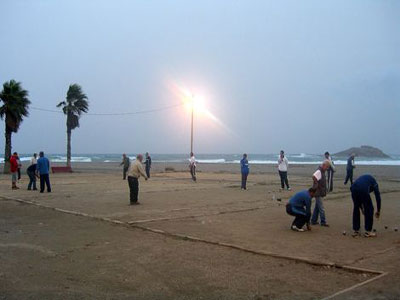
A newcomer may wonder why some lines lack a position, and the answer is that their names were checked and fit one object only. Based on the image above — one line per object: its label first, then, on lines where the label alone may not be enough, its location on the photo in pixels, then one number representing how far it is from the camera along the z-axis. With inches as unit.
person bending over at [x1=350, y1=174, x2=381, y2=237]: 351.3
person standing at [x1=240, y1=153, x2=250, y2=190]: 808.3
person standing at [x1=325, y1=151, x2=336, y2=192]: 745.0
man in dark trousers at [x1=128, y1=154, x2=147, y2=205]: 571.2
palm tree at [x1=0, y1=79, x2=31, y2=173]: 1444.9
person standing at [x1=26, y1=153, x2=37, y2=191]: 792.3
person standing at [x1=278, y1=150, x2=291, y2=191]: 784.3
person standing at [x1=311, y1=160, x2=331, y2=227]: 407.2
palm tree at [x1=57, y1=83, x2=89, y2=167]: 1743.4
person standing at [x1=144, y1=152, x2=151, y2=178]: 1204.5
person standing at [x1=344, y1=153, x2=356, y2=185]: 891.4
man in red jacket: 801.8
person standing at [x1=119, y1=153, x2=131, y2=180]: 1104.0
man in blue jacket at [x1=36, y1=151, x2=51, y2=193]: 712.4
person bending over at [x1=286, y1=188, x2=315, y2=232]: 378.9
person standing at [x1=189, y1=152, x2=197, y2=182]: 1031.6
